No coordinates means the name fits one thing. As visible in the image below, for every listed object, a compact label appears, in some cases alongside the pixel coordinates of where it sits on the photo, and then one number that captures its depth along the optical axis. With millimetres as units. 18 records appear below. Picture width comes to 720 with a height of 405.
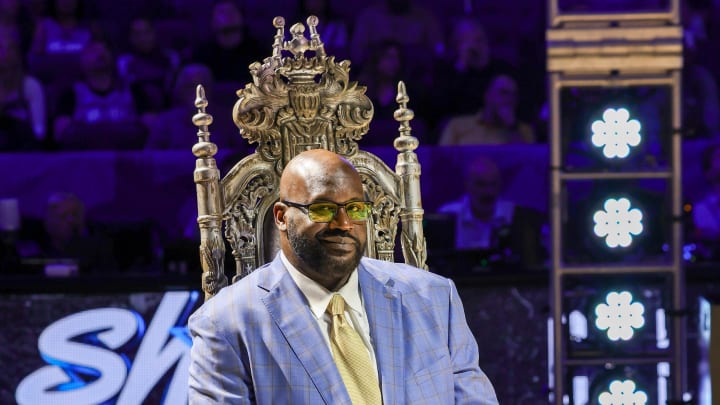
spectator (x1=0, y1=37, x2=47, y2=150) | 13680
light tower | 9289
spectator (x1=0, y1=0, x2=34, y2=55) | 14741
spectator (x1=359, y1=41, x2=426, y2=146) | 13461
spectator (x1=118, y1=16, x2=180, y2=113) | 14055
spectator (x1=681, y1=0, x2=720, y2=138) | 13969
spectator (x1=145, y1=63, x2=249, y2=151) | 13156
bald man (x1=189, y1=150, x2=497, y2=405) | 5543
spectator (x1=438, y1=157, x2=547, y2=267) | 11297
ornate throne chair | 6910
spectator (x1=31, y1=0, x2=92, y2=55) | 15078
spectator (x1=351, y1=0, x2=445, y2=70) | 14797
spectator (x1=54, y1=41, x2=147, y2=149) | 13539
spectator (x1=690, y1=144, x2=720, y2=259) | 12016
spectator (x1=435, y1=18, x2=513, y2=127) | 13828
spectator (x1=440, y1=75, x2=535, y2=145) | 13422
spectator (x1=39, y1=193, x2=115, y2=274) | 11328
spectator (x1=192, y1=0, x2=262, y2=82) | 14141
